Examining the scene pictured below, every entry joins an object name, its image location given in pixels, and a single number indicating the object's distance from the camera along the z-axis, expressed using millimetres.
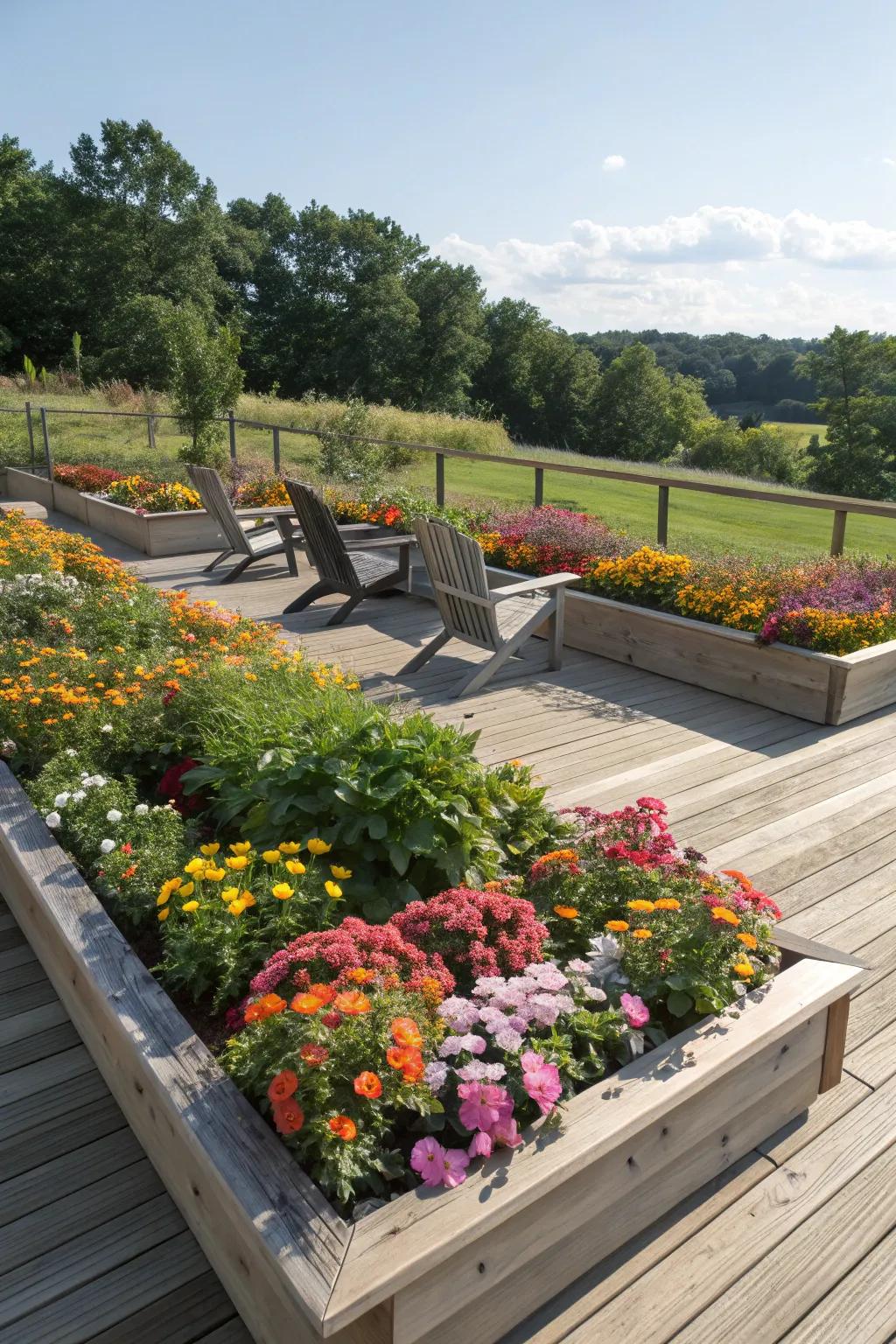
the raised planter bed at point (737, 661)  4508
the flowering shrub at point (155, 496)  8961
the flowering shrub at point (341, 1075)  1490
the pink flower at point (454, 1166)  1453
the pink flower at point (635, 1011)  1792
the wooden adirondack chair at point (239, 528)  7117
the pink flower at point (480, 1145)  1471
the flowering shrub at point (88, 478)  10203
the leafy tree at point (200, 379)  10680
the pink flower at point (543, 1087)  1563
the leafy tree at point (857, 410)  38719
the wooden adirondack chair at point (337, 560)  6062
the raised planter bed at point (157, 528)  8594
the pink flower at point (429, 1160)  1454
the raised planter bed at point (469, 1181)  1351
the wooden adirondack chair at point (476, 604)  4871
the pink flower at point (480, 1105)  1514
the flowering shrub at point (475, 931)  1975
